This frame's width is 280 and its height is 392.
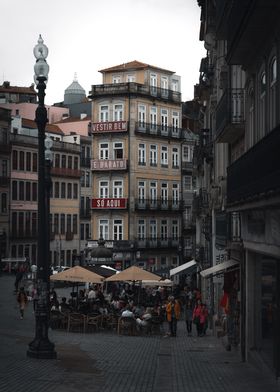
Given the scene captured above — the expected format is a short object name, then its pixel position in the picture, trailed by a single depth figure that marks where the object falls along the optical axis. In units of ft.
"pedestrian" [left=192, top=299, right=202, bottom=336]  92.99
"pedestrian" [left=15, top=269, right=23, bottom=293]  151.57
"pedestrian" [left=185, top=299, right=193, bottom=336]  96.63
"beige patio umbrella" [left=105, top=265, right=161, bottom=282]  104.53
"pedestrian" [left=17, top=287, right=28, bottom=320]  103.91
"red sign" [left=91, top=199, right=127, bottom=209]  233.14
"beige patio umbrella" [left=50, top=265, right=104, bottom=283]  102.55
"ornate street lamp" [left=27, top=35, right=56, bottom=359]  62.59
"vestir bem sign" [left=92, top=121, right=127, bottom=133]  232.32
